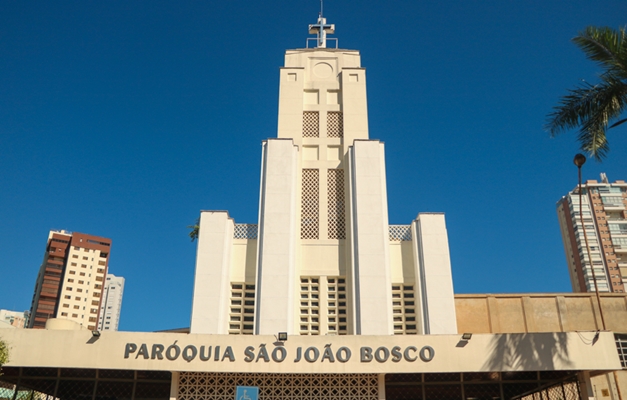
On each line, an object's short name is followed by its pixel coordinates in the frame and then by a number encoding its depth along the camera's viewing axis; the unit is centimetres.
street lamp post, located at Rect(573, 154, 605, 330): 1661
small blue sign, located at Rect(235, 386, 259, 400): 1650
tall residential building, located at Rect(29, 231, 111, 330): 10428
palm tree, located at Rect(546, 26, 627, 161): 1571
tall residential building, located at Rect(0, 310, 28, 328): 13088
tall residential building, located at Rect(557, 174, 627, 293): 8644
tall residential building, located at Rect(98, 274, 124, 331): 17600
